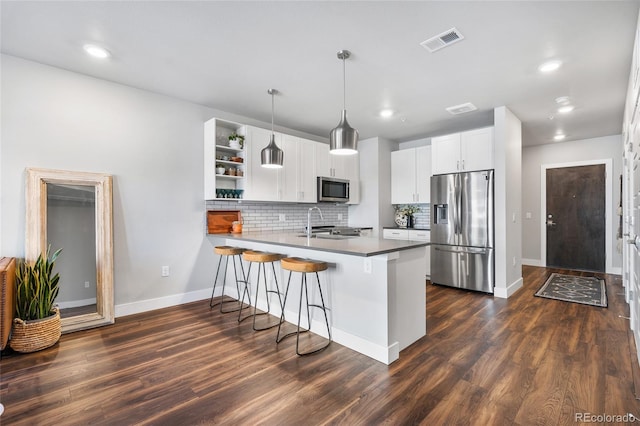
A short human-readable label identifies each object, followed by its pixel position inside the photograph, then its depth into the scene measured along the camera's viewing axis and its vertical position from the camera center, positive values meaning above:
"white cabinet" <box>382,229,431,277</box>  5.04 -0.41
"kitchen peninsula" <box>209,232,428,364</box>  2.33 -0.66
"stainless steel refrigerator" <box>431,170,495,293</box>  4.20 -0.29
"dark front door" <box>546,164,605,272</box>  5.63 -0.15
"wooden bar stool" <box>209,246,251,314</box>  3.44 -0.69
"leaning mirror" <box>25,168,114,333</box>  2.81 -0.21
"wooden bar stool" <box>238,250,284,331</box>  2.97 -0.58
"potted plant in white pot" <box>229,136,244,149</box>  4.00 +0.93
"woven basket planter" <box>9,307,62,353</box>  2.45 -0.98
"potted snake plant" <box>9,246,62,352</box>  2.46 -0.81
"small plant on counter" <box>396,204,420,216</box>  5.77 +0.02
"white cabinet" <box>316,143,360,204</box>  5.04 +0.78
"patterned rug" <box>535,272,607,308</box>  3.87 -1.14
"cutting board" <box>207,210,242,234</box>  4.03 -0.10
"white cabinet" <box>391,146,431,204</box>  5.35 +0.65
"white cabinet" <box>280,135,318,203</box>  4.52 +0.63
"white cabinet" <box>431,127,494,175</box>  4.33 +0.89
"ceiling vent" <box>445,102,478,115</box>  3.91 +1.35
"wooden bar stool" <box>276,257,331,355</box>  2.50 -0.47
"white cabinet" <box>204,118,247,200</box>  3.86 +0.65
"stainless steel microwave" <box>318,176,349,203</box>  5.02 +0.38
